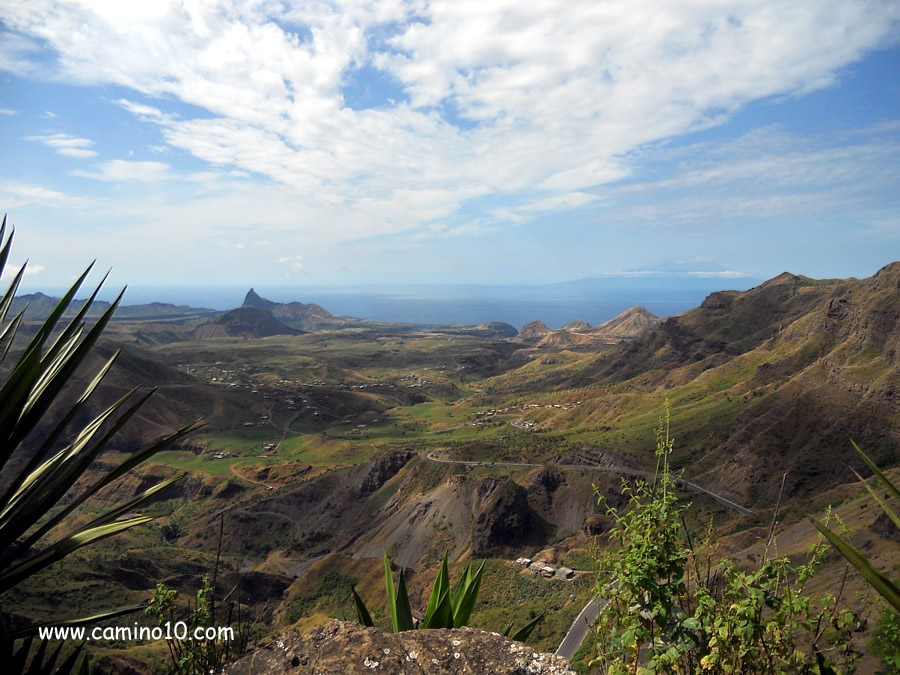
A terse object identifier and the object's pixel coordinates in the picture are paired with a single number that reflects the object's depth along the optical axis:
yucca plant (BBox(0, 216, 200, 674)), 2.75
